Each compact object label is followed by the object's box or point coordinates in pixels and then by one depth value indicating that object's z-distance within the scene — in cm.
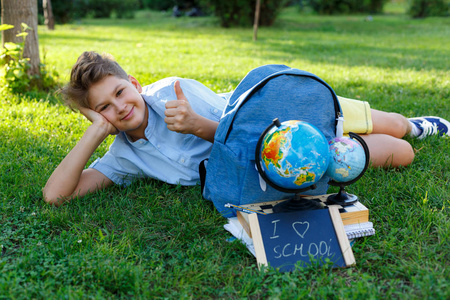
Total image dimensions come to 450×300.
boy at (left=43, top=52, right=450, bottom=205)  256
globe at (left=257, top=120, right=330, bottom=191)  184
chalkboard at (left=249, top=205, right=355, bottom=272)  197
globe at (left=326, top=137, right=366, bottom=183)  199
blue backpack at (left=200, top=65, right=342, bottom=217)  218
